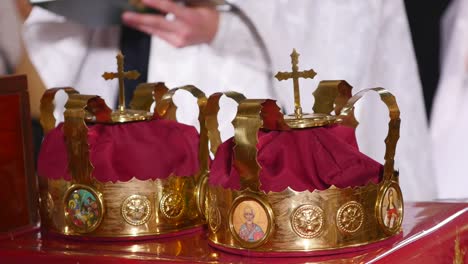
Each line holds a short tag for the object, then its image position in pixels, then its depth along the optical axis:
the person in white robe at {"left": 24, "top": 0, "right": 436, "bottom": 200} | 3.22
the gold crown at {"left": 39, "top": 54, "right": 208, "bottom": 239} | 2.85
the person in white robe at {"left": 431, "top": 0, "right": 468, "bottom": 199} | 3.21
